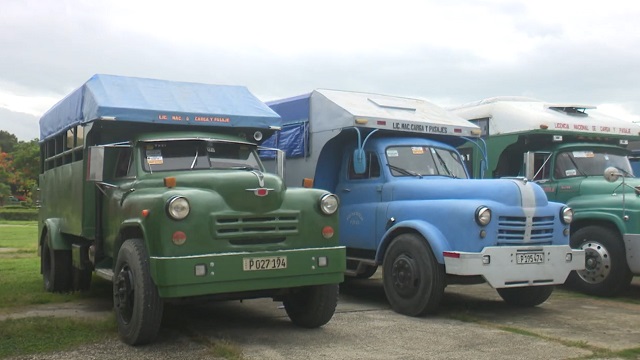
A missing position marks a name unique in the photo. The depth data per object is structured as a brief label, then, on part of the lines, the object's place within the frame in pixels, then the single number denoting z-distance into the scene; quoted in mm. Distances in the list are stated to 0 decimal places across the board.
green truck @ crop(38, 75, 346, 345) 5988
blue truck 7688
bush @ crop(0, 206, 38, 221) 40469
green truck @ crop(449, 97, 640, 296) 9445
